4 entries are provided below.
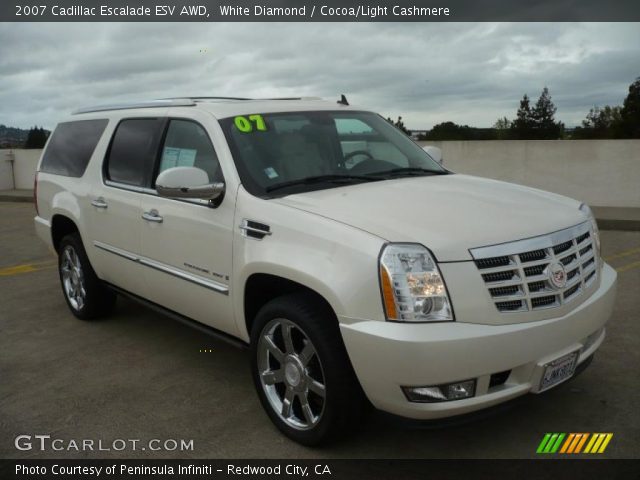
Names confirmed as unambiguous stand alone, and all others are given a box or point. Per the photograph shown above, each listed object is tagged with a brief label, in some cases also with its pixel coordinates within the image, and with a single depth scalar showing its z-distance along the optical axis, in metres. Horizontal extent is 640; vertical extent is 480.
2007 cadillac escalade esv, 2.82
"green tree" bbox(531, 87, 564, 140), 96.12
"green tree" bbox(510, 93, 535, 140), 94.44
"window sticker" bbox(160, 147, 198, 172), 4.19
